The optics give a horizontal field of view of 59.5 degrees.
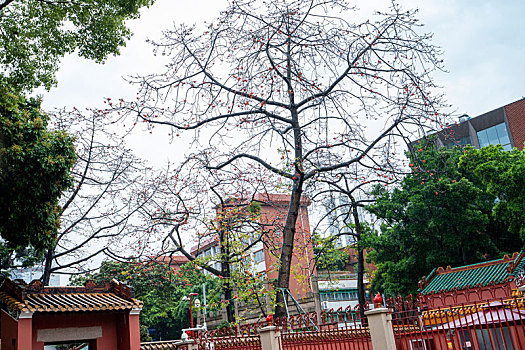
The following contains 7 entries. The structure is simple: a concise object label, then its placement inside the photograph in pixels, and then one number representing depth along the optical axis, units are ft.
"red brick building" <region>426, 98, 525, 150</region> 111.96
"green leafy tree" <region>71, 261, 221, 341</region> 94.89
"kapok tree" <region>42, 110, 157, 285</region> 54.70
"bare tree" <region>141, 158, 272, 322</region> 43.16
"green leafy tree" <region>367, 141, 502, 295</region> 66.23
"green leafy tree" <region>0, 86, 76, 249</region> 36.32
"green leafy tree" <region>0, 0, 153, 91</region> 35.78
